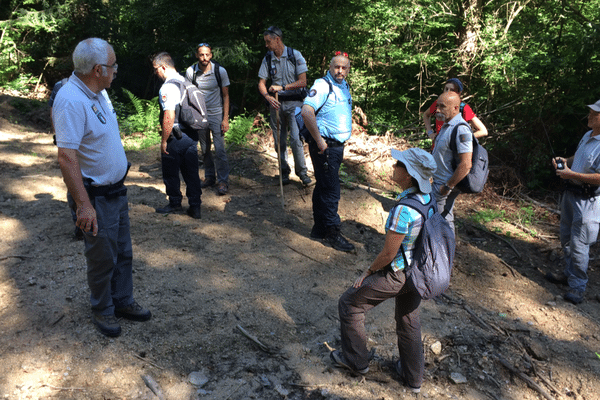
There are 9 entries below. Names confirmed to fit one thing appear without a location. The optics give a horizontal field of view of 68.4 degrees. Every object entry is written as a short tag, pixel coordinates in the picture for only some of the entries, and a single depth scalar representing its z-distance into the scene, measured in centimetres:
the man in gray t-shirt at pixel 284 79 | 673
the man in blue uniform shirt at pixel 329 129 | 502
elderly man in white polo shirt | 306
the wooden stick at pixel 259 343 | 377
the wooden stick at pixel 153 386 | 318
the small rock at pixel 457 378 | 362
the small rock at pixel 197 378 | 336
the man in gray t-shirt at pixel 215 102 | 689
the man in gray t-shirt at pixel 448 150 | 454
